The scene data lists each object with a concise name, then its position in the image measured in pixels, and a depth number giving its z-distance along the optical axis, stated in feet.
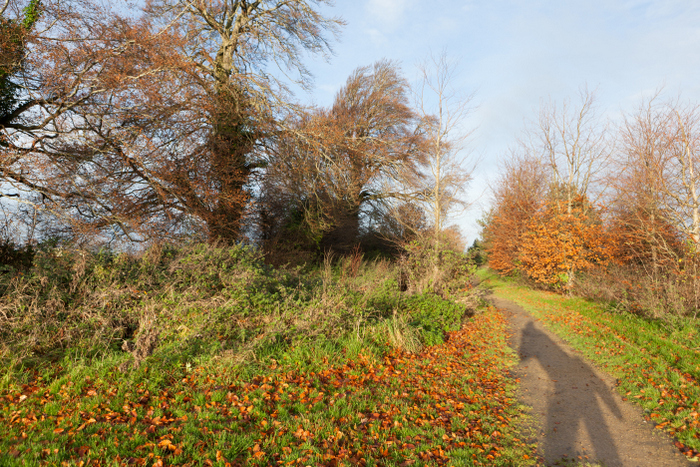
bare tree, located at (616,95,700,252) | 34.91
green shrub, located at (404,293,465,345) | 25.98
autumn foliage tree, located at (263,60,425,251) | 43.01
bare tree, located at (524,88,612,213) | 59.11
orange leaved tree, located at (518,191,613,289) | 50.42
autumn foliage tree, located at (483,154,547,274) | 67.62
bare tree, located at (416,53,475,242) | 43.57
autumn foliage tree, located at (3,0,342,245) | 30.01
